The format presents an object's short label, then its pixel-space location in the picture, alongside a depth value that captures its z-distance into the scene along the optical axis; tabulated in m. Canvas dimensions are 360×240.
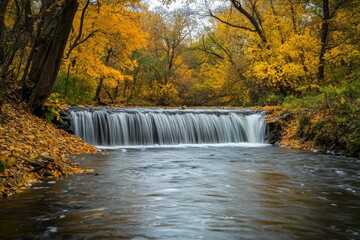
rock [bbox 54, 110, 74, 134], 12.76
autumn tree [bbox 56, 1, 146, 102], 16.88
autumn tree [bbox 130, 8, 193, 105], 26.09
